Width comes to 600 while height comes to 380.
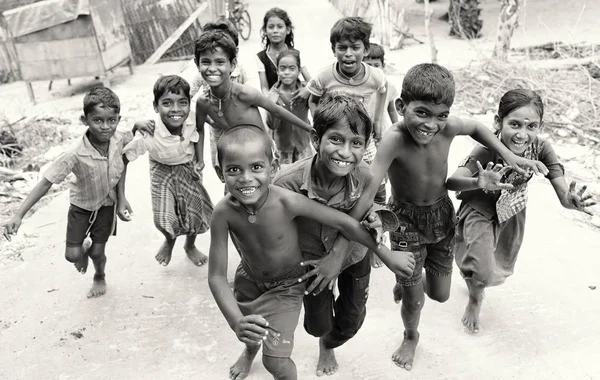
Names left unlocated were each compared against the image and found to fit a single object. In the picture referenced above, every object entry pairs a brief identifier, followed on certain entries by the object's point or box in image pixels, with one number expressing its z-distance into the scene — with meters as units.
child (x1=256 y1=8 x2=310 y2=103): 4.19
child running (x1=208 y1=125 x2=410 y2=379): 1.90
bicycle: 12.19
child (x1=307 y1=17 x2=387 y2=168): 3.24
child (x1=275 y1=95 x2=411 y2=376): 2.00
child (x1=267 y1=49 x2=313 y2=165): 3.70
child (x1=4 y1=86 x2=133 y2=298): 2.78
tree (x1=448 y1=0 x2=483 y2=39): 11.95
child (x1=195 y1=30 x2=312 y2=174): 3.03
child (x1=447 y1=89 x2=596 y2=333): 2.47
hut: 8.95
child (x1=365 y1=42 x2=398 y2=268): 3.35
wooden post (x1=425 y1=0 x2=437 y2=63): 8.52
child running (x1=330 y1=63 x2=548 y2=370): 2.20
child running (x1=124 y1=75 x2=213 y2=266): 3.02
